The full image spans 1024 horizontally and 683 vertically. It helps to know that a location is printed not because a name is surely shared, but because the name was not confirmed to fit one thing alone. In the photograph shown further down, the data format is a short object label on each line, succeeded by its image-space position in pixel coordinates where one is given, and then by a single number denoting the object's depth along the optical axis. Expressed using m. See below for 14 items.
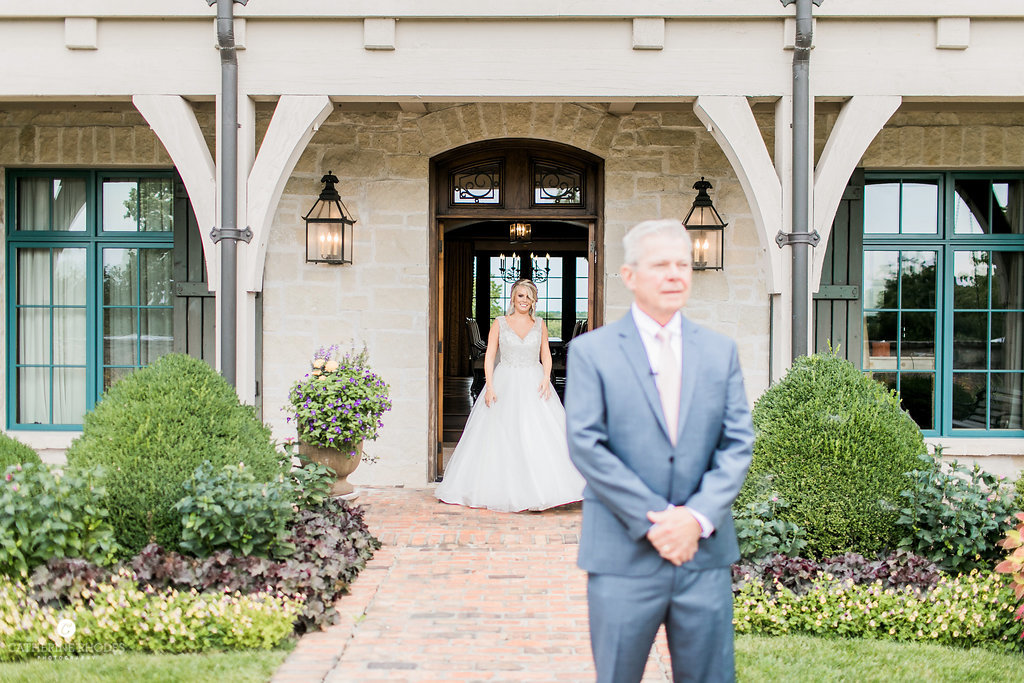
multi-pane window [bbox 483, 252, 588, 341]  15.34
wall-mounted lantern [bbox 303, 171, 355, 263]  6.95
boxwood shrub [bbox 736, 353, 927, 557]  4.12
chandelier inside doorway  15.59
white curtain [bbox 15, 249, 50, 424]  7.27
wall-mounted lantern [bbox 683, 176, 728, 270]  6.84
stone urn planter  6.00
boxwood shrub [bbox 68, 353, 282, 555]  4.06
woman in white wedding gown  6.31
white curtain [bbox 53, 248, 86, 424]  7.28
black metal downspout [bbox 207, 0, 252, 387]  5.40
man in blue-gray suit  2.24
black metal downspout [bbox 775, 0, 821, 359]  5.31
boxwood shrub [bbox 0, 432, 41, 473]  4.41
